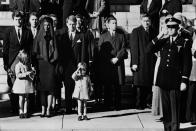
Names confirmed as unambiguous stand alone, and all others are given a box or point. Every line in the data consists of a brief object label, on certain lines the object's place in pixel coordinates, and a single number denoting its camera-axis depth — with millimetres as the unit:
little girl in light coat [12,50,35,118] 11383
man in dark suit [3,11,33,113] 11711
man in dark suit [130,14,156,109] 12180
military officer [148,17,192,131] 9977
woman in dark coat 11438
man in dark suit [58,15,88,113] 11695
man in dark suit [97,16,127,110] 12188
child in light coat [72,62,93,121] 11219
